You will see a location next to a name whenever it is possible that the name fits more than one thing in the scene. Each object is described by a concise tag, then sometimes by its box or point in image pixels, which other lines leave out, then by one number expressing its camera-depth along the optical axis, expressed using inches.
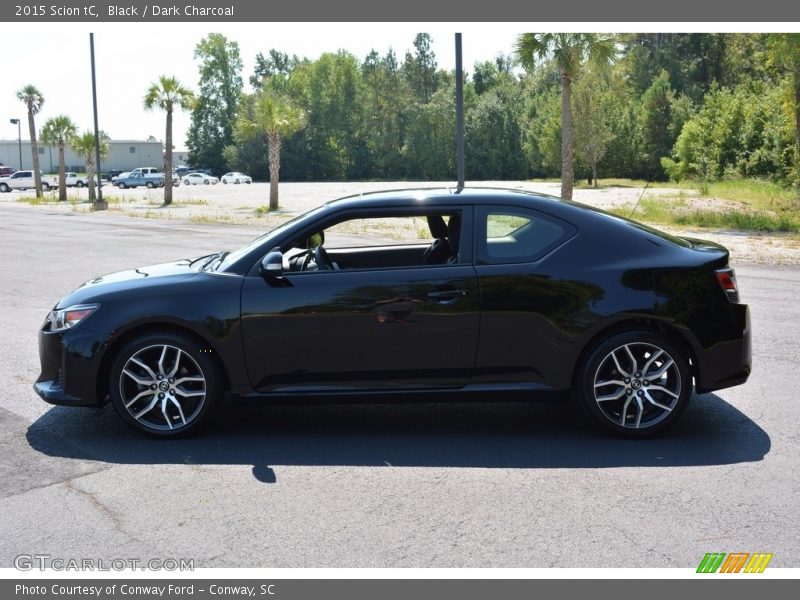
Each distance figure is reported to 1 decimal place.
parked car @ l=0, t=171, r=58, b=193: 3240.7
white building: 4464.6
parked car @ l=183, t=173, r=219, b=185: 3612.2
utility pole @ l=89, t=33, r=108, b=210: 1633.4
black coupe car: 218.8
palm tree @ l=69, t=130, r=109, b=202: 2277.3
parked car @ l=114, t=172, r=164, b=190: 3191.4
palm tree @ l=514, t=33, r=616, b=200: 1058.7
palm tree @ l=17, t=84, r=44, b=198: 2598.4
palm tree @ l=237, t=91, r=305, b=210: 1664.6
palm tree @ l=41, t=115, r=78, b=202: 2448.3
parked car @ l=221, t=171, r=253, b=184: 3627.0
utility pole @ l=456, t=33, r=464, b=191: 575.6
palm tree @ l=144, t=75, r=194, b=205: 1935.3
